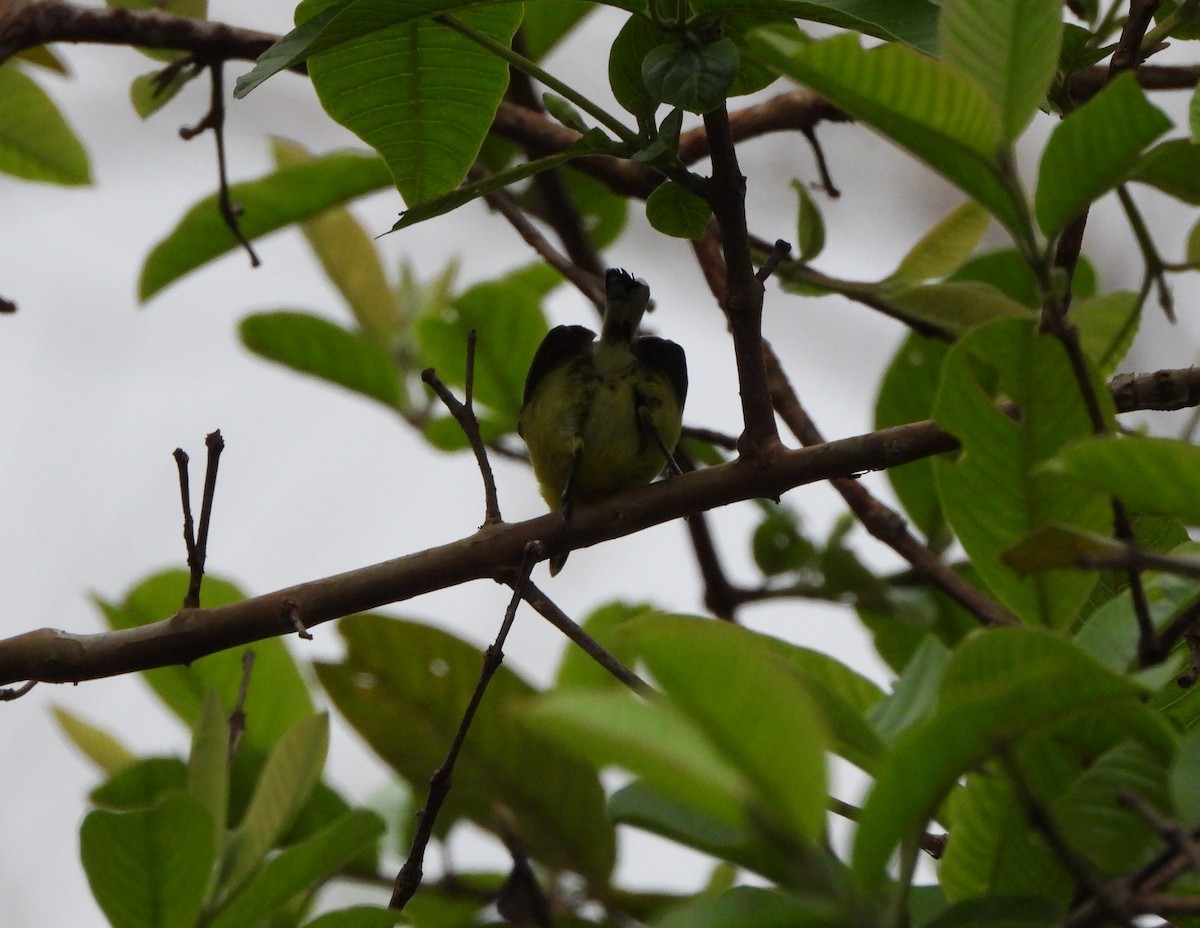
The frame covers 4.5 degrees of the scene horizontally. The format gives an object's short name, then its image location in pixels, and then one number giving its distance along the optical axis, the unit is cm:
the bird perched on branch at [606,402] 431
